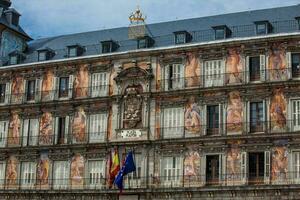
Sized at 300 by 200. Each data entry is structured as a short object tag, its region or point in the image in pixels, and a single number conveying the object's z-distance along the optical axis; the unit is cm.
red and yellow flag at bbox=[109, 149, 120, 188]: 4373
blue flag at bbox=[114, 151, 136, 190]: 4291
